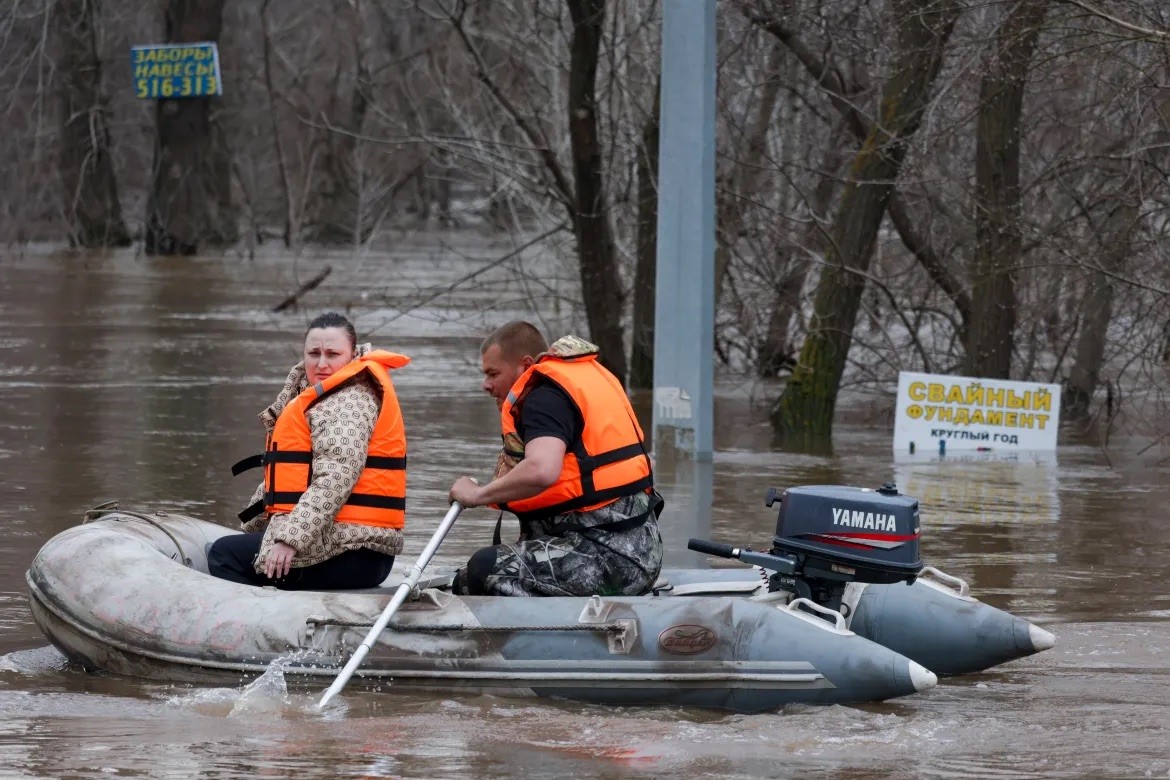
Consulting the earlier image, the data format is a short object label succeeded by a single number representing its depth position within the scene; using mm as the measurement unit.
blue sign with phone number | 70500
